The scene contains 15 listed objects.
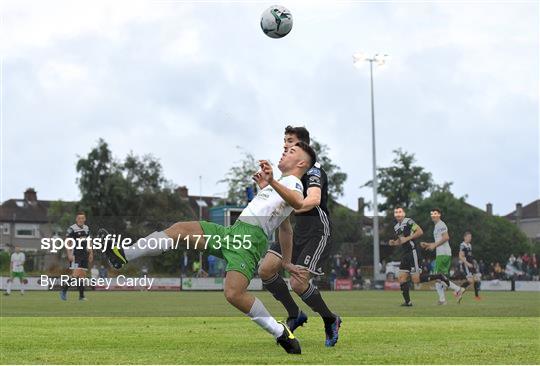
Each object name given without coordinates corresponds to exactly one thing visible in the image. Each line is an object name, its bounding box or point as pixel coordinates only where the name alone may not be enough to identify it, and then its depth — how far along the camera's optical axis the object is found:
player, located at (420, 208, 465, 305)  23.39
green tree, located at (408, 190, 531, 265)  44.54
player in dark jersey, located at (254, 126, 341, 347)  9.98
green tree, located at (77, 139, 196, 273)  86.38
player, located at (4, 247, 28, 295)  34.47
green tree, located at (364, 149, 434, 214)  100.62
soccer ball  14.32
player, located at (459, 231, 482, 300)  28.47
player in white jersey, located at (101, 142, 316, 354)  8.66
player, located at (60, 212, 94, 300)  24.11
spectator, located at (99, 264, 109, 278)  30.15
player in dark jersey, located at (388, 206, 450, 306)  22.00
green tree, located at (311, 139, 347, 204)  91.85
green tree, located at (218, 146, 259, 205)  78.44
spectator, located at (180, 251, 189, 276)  36.12
